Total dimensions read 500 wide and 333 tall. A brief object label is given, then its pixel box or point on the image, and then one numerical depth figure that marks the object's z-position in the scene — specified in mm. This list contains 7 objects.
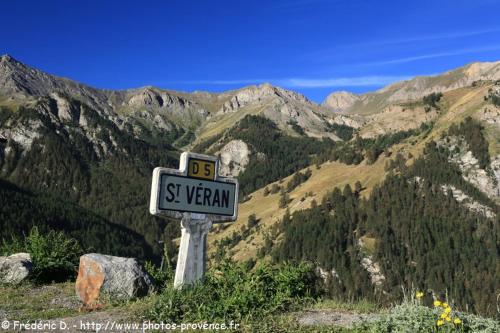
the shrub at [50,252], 17328
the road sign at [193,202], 13000
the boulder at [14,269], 15680
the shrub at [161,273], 16552
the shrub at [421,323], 9766
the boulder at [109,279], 13312
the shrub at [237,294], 10977
